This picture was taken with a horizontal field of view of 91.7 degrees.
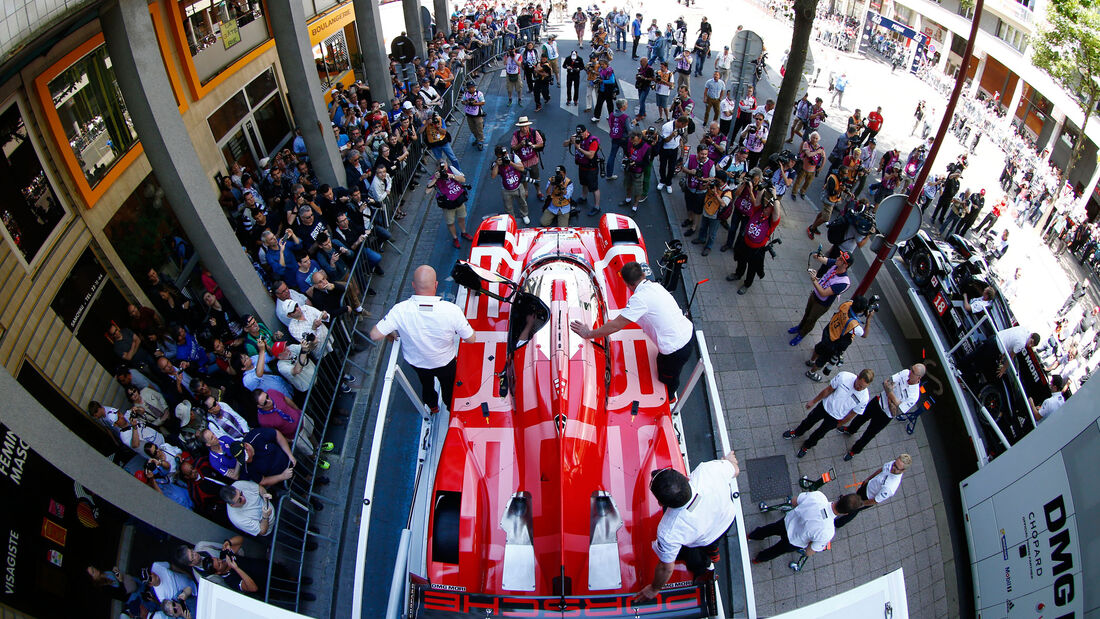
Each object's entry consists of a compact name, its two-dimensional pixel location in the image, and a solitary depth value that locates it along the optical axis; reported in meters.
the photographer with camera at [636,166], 10.16
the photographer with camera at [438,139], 10.77
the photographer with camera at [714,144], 10.02
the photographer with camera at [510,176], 9.63
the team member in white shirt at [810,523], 4.97
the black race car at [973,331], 6.86
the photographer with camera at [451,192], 9.12
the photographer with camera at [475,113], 12.72
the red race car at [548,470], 4.29
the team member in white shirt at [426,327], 5.18
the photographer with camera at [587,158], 9.96
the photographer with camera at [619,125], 10.59
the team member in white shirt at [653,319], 5.41
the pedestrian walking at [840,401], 6.04
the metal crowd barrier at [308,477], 5.29
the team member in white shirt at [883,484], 5.17
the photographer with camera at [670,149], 10.47
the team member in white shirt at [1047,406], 6.46
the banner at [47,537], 4.57
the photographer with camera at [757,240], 8.04
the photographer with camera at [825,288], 7.21
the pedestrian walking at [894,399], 5.93
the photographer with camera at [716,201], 9.25
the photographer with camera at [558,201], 9.32
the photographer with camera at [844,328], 6.80
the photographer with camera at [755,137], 11.38
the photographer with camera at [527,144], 9.88
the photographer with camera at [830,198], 10.07
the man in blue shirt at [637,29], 19.62
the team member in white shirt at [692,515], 3.71
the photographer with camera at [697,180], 9.65
